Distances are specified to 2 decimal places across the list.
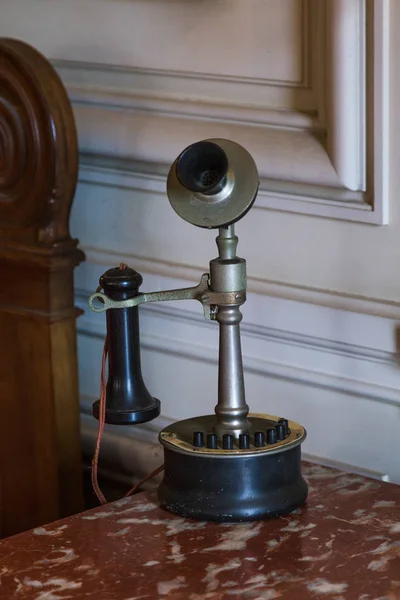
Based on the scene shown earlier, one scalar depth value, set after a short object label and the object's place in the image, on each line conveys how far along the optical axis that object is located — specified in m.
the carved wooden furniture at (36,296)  1.70
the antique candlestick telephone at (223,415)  1.42
